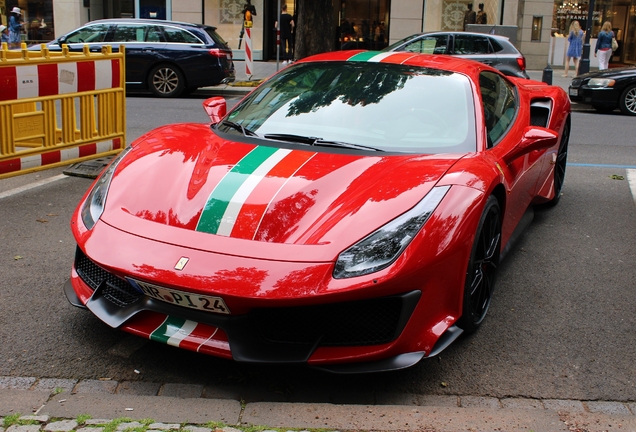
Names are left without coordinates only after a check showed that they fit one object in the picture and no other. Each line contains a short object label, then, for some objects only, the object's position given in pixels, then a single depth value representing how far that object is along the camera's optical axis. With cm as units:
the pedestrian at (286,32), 2009
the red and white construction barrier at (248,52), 1672
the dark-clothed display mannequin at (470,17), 2183
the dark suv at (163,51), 1461
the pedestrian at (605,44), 1970
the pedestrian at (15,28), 2212
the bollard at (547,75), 1725
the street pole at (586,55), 1812
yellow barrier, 630
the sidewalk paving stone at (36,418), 263
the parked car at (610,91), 1374
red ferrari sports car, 299
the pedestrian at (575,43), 2030
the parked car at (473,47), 1491
